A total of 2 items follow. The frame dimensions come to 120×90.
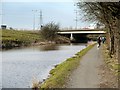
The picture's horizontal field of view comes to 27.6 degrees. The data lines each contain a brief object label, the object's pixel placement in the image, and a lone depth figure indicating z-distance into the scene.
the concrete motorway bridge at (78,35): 86.30
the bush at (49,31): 83.41
